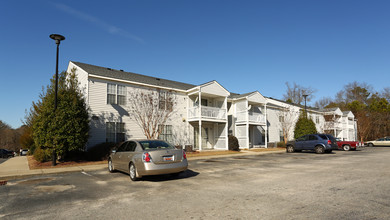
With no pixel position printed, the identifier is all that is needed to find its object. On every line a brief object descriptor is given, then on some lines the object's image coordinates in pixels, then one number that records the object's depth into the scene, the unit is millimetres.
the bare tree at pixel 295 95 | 54684
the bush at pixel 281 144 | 28270
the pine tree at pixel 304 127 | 30297
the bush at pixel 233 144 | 22453
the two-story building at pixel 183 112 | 16766
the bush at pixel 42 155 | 13953
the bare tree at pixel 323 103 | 65031
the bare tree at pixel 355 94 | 60156
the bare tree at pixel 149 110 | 17859
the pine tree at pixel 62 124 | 12680
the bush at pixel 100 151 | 15055
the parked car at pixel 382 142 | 33459
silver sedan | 7695
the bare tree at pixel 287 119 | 30656
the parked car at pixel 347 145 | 24078
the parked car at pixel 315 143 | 19500
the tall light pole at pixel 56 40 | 12094
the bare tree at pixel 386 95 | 54825
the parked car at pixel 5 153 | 35362
